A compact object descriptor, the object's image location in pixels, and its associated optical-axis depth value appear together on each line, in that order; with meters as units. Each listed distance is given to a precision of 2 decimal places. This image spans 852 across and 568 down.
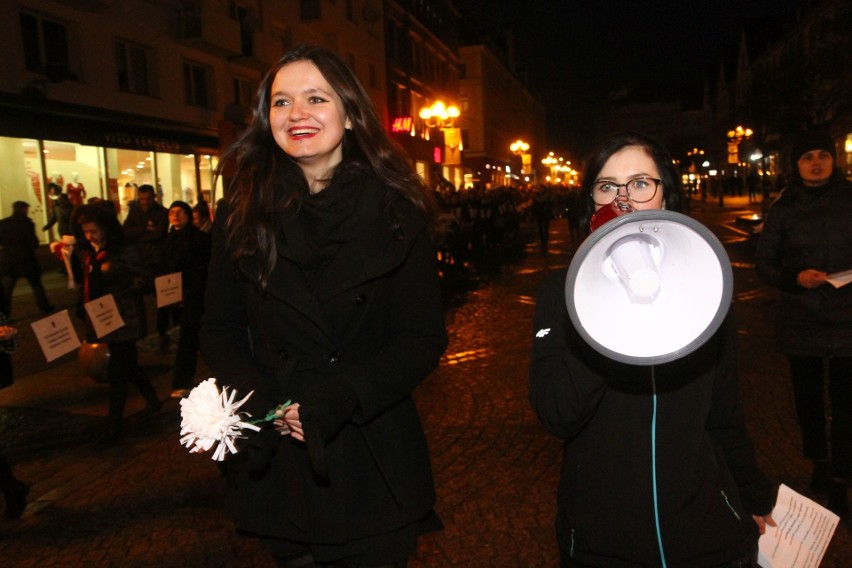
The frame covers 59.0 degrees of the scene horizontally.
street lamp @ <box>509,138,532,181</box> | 41.44
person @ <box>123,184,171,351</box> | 8.19
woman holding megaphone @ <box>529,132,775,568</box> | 1.88
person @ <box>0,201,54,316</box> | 12.34
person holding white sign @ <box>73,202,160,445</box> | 5.90
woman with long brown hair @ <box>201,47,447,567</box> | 2.08
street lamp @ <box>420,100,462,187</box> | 26.17
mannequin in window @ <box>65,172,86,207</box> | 17.34
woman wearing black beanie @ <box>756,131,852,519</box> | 3.97
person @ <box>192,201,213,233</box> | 10.04
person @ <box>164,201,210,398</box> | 6.72
